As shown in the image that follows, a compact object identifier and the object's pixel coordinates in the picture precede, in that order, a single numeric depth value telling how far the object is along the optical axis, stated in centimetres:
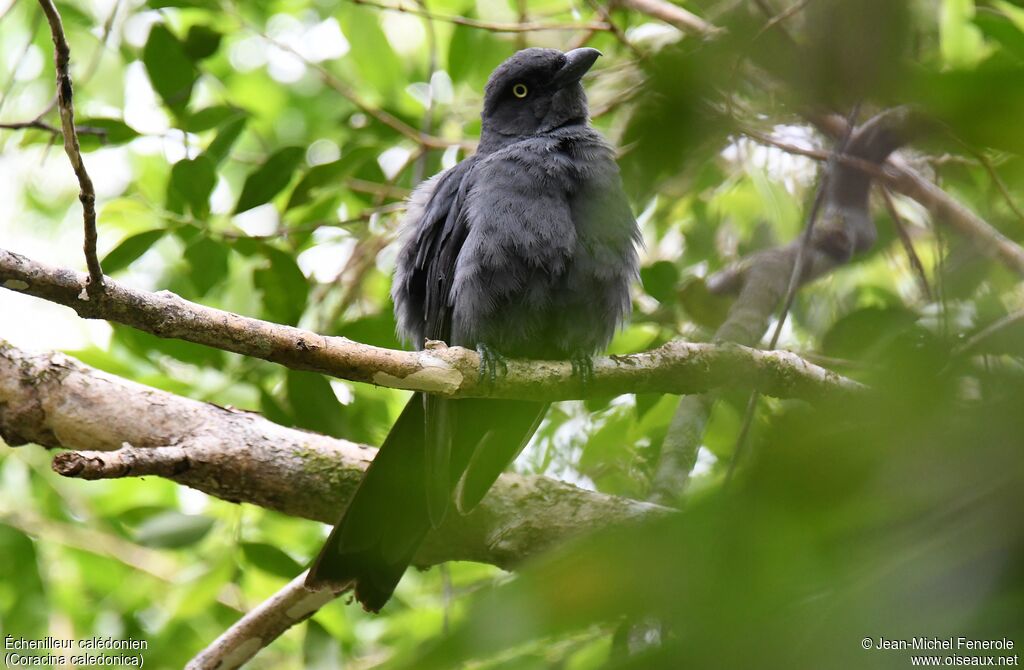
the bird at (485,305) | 772
